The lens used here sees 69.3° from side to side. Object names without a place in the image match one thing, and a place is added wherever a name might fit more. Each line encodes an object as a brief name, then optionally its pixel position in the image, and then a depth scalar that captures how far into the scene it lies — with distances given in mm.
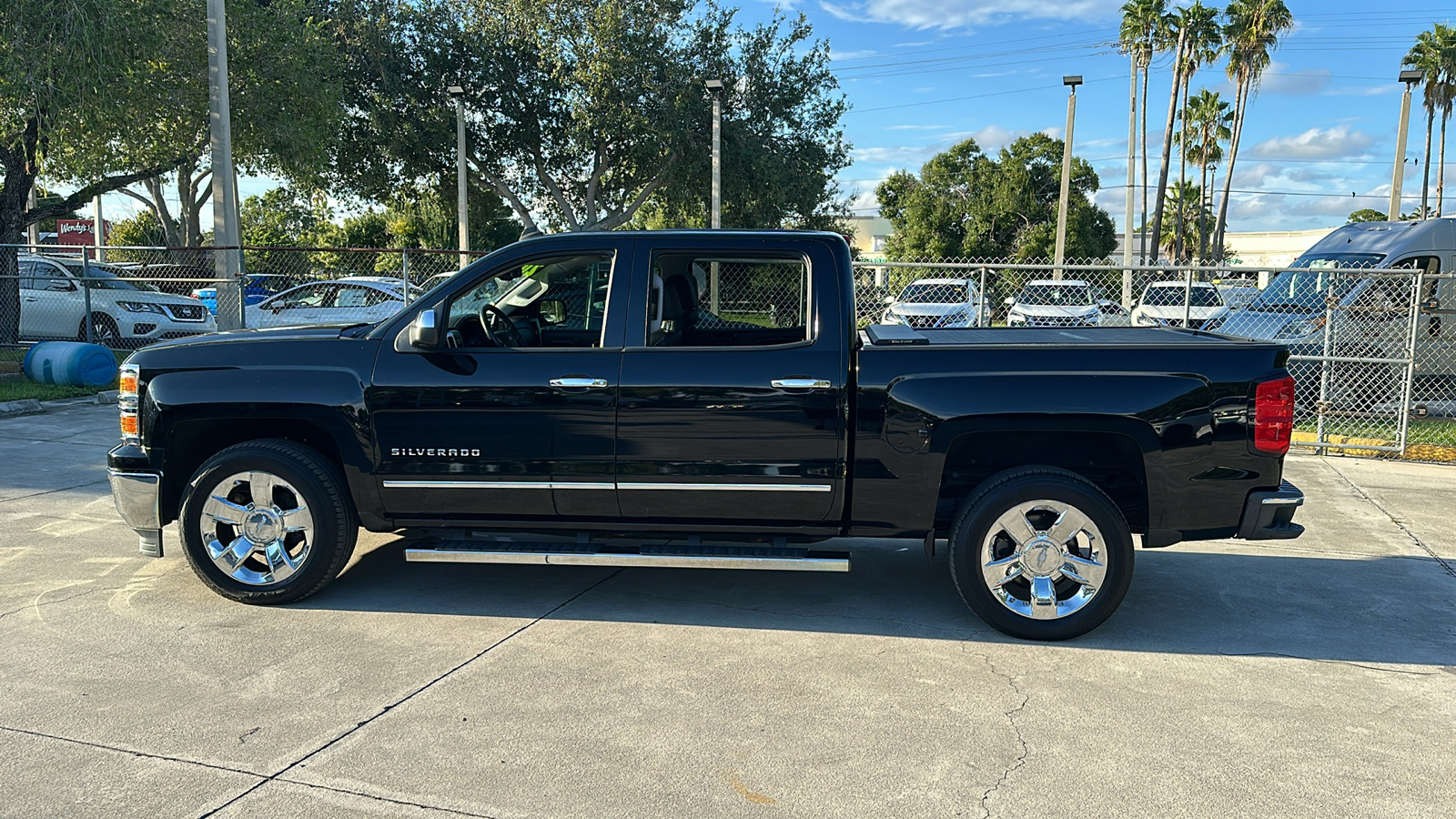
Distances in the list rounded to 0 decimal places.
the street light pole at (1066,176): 28094
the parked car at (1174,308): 16578
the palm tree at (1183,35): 39062
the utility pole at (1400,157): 21328
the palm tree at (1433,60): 45188
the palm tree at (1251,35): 39312
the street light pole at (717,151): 25828
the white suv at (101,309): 16578
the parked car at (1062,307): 18625
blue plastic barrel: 13492
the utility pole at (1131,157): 32466
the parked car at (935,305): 17719
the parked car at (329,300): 16078
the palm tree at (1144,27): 39281
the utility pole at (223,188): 13461
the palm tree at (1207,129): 54906
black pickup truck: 4828
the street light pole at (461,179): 26298
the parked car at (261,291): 20141
